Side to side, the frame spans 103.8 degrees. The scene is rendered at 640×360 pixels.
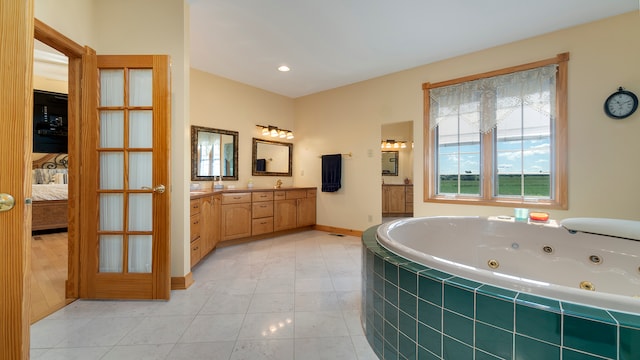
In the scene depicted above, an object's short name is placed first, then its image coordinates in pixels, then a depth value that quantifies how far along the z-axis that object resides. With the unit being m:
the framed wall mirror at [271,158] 4.39
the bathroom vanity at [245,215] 2.74
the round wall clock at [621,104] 2.31
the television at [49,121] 4.12
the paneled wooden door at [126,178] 1.96
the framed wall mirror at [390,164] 6.26
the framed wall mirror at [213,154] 3.62
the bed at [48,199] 4.12
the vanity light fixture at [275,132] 4.50
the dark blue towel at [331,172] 4.36
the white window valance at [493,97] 2.73
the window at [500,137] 2.70
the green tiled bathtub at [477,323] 0.72
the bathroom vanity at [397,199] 5.86
